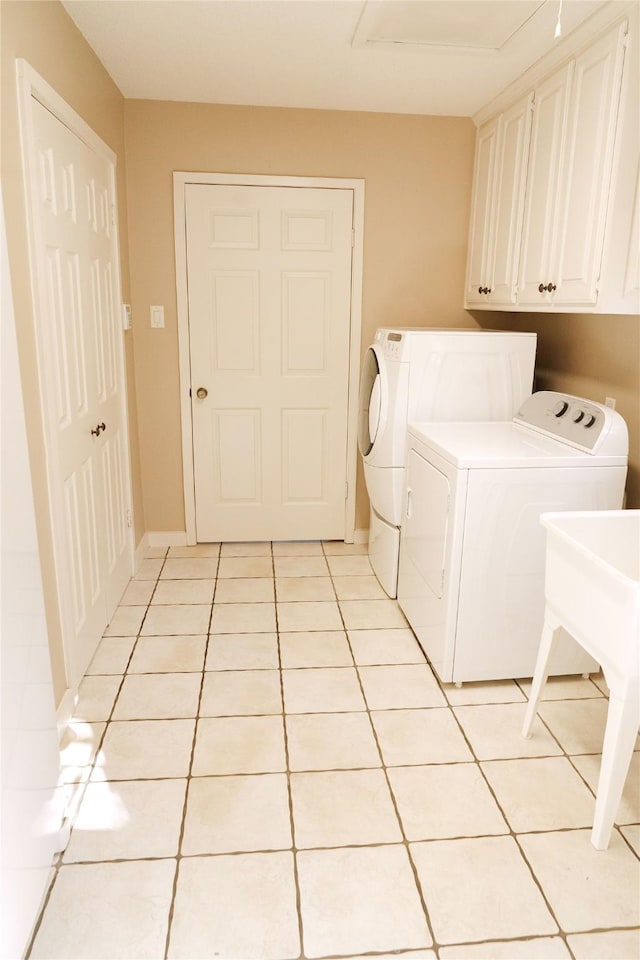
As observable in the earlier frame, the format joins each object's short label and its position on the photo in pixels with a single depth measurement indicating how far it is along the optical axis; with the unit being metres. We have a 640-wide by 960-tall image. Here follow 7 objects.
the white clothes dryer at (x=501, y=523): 2.31
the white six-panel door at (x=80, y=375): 2.11
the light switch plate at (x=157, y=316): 3.48
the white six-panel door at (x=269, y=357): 3.44
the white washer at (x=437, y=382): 2.88
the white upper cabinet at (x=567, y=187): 2.12
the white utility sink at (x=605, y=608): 1.59
